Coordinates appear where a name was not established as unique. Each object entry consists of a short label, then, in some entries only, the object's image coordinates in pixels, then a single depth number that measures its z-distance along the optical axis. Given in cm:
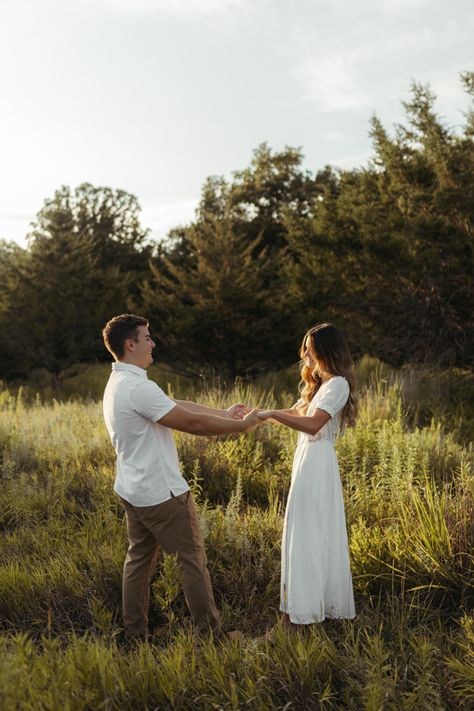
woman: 379
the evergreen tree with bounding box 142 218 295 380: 1858
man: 375
